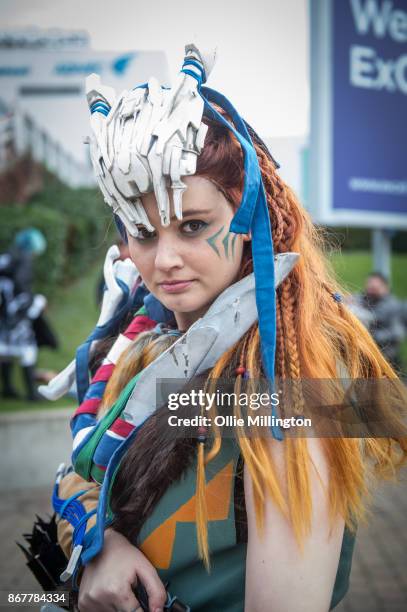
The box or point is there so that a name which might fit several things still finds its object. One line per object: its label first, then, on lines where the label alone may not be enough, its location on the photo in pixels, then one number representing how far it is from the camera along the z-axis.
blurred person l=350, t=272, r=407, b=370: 6.47
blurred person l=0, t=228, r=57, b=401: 6.14
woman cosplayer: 1.20
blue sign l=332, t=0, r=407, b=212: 5.97
